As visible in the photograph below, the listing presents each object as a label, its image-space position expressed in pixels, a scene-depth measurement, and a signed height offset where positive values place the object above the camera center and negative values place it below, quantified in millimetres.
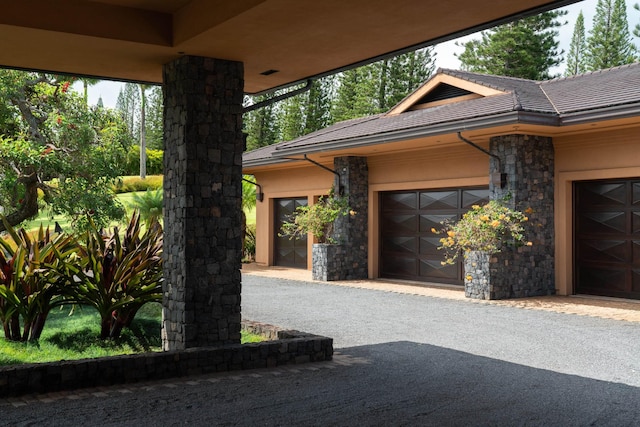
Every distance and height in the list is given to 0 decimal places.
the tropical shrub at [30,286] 7227 -571
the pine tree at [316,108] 36188 +6739
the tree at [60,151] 10612 +1328
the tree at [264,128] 38781 +6066
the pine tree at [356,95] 33812 +7195
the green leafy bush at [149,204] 21766 +949
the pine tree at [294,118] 36000 +6163
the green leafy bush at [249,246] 22203 -416
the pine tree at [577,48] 37469 +10304
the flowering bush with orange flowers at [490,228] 12227 +104
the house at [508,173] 11844 +1225
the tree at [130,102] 69450 +13848
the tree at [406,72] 33312 +8005
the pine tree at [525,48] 33438 +9259
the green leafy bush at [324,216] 16109 +435
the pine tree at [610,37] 32656 +9565
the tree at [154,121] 49562 +8513
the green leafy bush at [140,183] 40406 +3019
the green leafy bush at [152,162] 45844 +4841
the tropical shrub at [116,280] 7406 -519
